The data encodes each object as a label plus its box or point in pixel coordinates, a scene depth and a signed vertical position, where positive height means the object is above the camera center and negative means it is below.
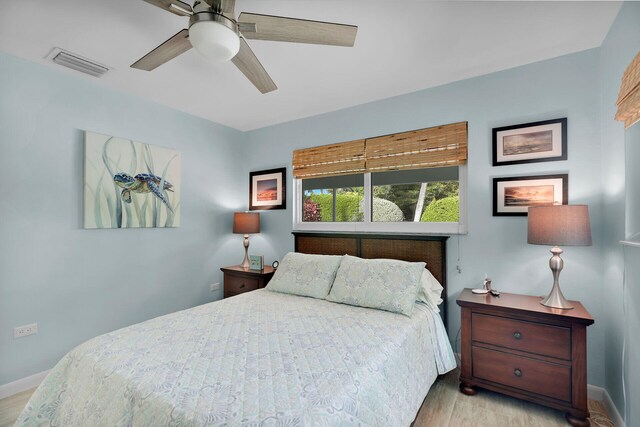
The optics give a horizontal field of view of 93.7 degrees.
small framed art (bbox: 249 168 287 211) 3.71 +0.31
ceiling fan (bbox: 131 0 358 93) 1.38 +0.91
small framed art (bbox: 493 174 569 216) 2.21 +0.17
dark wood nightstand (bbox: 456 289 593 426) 1.83 -0.90
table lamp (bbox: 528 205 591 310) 1.85 -0.10
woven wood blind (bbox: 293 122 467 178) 2.64 +0.61
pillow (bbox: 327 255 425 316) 2.13 -0.53
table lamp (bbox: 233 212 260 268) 3.60 -0.13
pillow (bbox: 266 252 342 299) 2.53 -0.55
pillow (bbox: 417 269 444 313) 2.29 -0.60
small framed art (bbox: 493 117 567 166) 2.22 +0.56
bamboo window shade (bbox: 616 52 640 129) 1.32 +0.55
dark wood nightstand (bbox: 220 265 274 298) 3.23 -0.74
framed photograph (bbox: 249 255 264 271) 3.37 -0.56
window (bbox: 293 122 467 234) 2.69 +0.32
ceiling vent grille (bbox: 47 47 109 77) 2.22 +1.17
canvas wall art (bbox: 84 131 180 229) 2.66 +0.28
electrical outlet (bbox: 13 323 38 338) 2.28 -0.92
